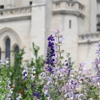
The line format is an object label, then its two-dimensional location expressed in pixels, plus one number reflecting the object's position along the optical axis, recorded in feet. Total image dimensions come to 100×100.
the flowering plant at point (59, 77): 39.32
